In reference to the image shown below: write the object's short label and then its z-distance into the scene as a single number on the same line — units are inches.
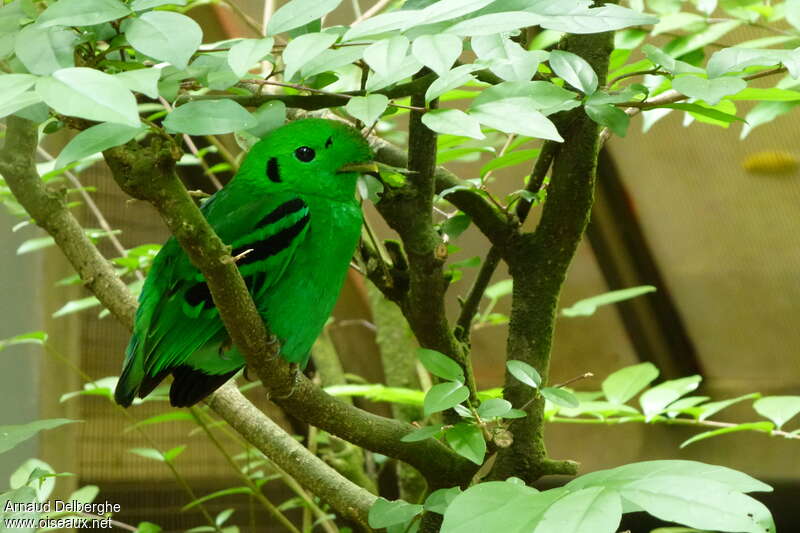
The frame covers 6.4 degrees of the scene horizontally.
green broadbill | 97.7
